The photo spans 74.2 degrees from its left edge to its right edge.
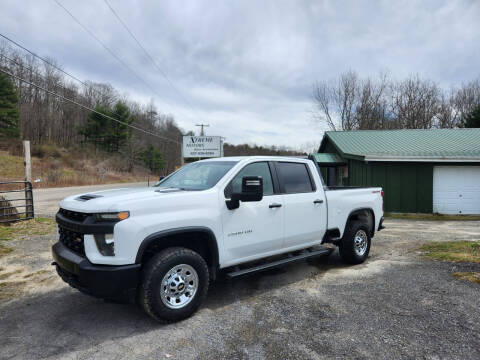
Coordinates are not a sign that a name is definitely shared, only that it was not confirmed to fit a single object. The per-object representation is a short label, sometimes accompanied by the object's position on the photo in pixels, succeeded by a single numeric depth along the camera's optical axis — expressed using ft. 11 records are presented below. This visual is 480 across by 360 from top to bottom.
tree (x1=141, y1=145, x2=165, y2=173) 187.42
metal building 47.96
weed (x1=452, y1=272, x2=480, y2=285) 16.02
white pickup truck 10.36
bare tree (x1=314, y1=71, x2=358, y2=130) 123.24
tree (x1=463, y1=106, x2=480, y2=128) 103.71
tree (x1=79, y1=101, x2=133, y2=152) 158.40
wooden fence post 34.27
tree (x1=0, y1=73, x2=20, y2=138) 121.80
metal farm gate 31.83
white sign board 88.02
